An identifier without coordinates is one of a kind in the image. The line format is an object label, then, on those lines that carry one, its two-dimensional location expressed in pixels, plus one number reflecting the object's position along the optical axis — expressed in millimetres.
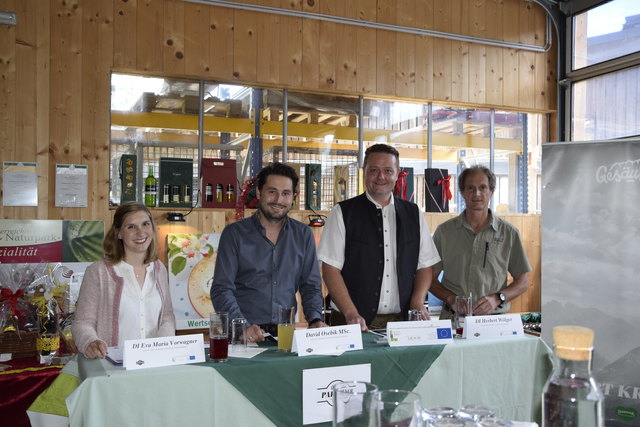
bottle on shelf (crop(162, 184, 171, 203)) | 5305
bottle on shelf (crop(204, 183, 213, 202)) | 5449
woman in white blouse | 2494
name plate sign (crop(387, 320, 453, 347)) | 2250
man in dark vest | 2988
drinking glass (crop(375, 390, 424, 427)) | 1021
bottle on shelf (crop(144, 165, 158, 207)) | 5227
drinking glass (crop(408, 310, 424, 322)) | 2412
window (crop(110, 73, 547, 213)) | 5316
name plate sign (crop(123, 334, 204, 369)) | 1876
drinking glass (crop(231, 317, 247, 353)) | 2164
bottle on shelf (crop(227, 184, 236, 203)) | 5504
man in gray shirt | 2805
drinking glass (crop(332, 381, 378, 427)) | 1040
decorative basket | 2898
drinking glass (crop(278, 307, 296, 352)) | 2141
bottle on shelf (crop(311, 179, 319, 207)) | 5793
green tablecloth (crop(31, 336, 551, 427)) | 1794
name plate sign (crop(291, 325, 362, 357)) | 2076
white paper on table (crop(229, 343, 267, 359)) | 2085
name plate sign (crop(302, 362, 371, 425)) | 2025
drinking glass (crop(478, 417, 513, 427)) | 1141
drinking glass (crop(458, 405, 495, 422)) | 1172
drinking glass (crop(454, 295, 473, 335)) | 2463
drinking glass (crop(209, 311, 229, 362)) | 1994
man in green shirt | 3375
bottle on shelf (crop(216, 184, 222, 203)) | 5480
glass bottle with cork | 888
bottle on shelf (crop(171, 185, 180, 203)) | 5340
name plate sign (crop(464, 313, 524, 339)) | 2398
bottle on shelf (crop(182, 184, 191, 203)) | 5371
